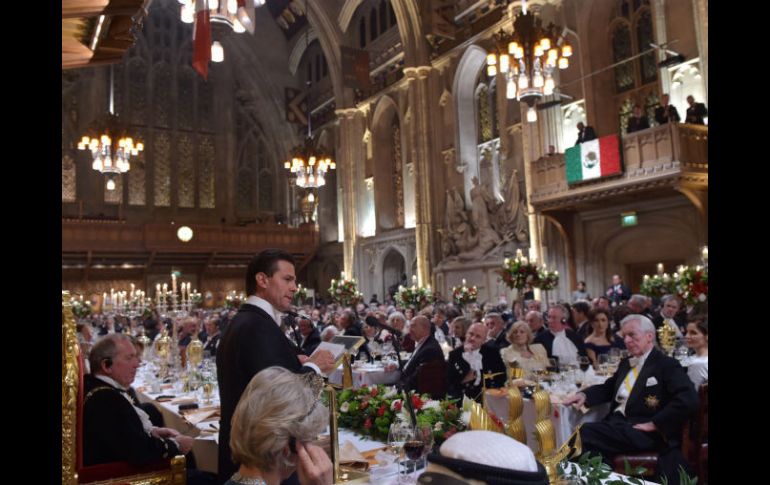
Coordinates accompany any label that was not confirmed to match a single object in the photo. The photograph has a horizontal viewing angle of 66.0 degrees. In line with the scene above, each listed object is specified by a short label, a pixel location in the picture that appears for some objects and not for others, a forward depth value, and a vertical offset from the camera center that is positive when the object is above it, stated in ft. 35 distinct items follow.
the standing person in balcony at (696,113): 36.91 +10.08
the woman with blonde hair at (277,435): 4.90 -1.18
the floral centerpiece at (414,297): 48.57 -0.87
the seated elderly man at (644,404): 10.83 -2.49
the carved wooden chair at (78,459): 8.06 -2.26
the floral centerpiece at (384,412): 8.46 -1.96
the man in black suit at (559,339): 19.39 -1.96
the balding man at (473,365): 17.07 -2.38
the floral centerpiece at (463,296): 47.38 -0.88
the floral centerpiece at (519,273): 36.65 +0.57
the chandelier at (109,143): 54.75 +14.45
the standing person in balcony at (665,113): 36.76 +10.33
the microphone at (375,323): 9.65 -0.59
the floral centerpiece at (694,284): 21.12 -0.32
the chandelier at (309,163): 59.88 +12.91
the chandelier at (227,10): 21.43 +10.35
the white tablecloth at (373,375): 20.01 -2.96
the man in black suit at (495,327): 20.28 -1.56
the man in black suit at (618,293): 37.96 -0.94
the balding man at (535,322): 20.99 -1.44
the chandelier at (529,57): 34.73 +13.40
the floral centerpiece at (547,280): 38.88 +0.09
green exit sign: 42.47 +4.20
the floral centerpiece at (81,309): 40.61 -0.58
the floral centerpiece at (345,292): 55.36 -0.26
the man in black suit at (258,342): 8.07 -0.66
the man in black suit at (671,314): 24.61 -1.60
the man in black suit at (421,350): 16.71 -1.87
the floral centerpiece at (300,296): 59.78 -0.47
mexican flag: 38.50 +8.05
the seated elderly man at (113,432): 9.93 -2.23
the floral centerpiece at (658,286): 32.24 -0.50
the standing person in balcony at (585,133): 42.22 +10.48
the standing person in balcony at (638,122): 38.78 +10.22
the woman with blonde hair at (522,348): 16.43 -1.86
